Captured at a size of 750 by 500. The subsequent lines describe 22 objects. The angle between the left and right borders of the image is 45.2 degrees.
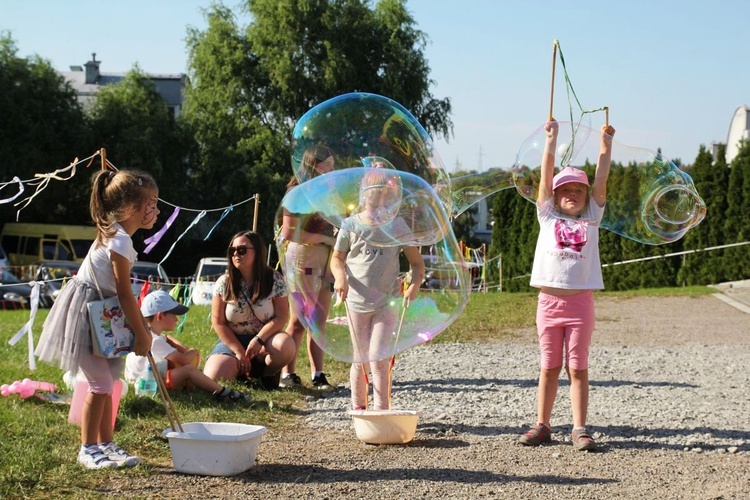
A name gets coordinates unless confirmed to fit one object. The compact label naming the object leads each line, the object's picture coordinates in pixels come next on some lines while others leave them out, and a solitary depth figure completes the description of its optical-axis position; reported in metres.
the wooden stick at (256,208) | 7.69
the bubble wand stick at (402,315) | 4.91
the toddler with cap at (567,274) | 4.89
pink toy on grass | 5.60
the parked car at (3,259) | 24.23
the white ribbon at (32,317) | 5.04
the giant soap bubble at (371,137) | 5.50
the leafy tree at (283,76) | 31.39
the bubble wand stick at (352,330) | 4.96
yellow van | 27.17
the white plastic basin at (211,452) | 4.08
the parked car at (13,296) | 18.53
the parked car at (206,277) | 17.28
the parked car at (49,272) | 19.98
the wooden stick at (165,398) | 4.29
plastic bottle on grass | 5.64
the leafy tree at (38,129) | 30.06
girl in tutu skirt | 4.19
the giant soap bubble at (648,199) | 5.52
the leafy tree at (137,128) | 31.23
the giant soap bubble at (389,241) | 4.83
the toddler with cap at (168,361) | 5.89
